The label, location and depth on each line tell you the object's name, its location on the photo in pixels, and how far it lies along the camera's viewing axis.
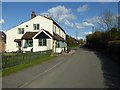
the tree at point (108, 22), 18.67
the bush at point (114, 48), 9.40
